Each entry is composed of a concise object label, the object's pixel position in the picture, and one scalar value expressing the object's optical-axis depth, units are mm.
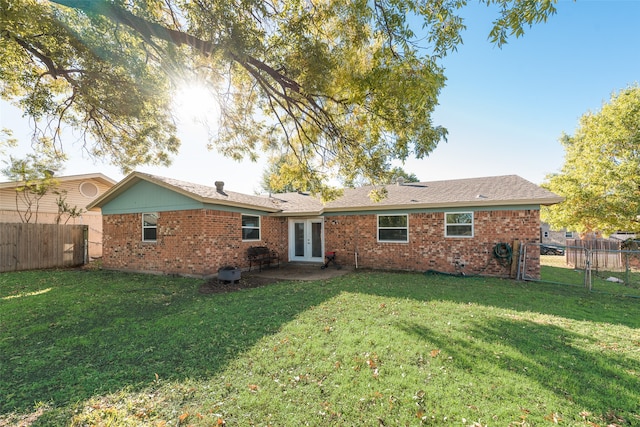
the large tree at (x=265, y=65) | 4918
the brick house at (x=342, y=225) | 10000
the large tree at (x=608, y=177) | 11953
